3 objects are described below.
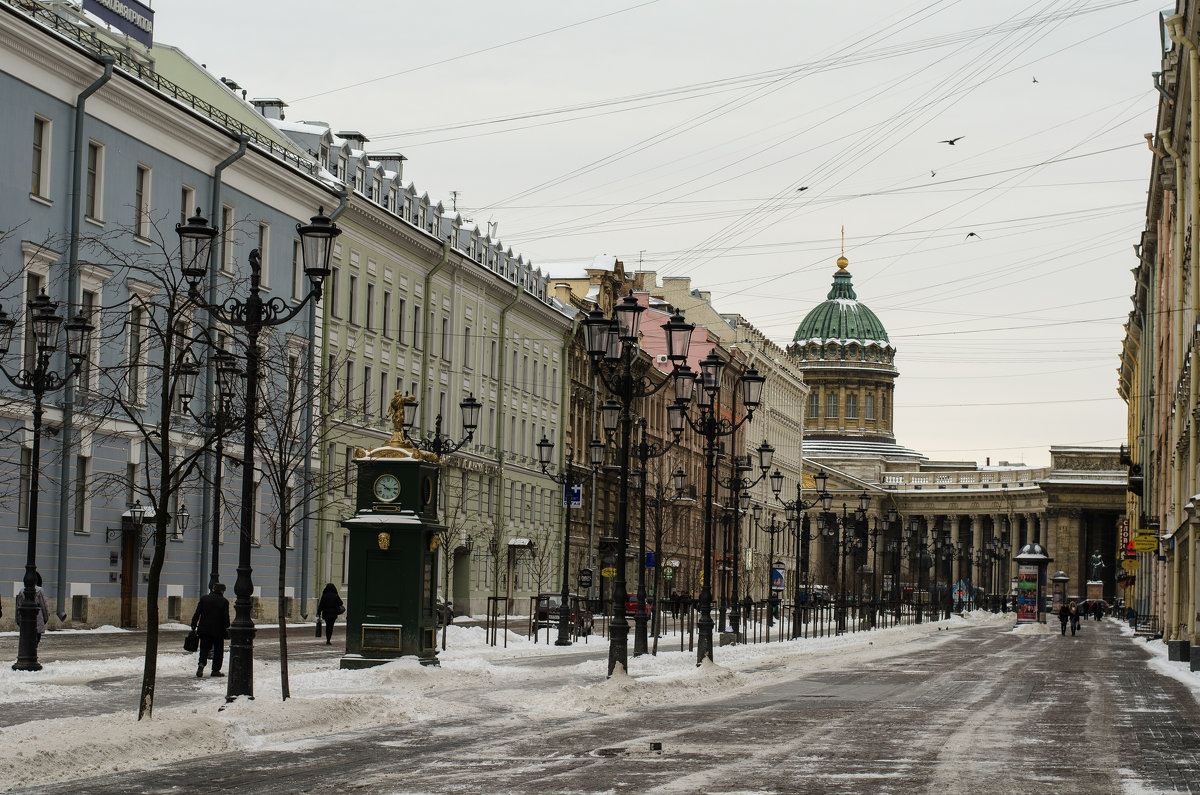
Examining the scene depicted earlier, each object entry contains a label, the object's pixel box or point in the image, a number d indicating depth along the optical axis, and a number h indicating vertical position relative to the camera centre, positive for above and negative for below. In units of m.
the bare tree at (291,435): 25.53 +2.08
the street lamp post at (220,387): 28.80 +2.53
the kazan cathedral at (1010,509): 166.38 +2.98
